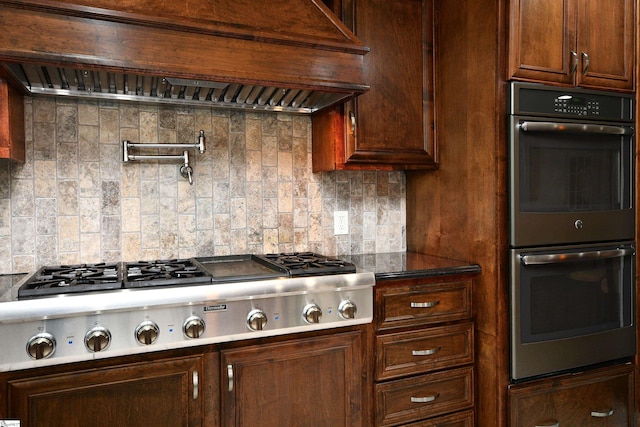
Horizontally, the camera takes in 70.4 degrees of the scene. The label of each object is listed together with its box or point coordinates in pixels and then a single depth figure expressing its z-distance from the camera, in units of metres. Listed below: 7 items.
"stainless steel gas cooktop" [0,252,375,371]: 1.33
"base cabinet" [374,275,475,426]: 1.84
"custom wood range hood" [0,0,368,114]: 1.41
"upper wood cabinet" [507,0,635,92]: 1.93
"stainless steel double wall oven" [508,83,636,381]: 1.94
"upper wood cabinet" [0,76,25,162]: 1.56
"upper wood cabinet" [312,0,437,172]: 2.07
